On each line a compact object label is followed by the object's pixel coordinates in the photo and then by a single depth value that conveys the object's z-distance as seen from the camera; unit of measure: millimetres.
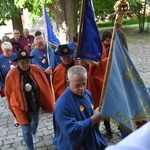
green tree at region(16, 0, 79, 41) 9857
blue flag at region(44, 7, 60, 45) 4983
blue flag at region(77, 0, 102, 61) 3002
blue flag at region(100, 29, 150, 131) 1957
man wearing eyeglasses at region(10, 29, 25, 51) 6985
